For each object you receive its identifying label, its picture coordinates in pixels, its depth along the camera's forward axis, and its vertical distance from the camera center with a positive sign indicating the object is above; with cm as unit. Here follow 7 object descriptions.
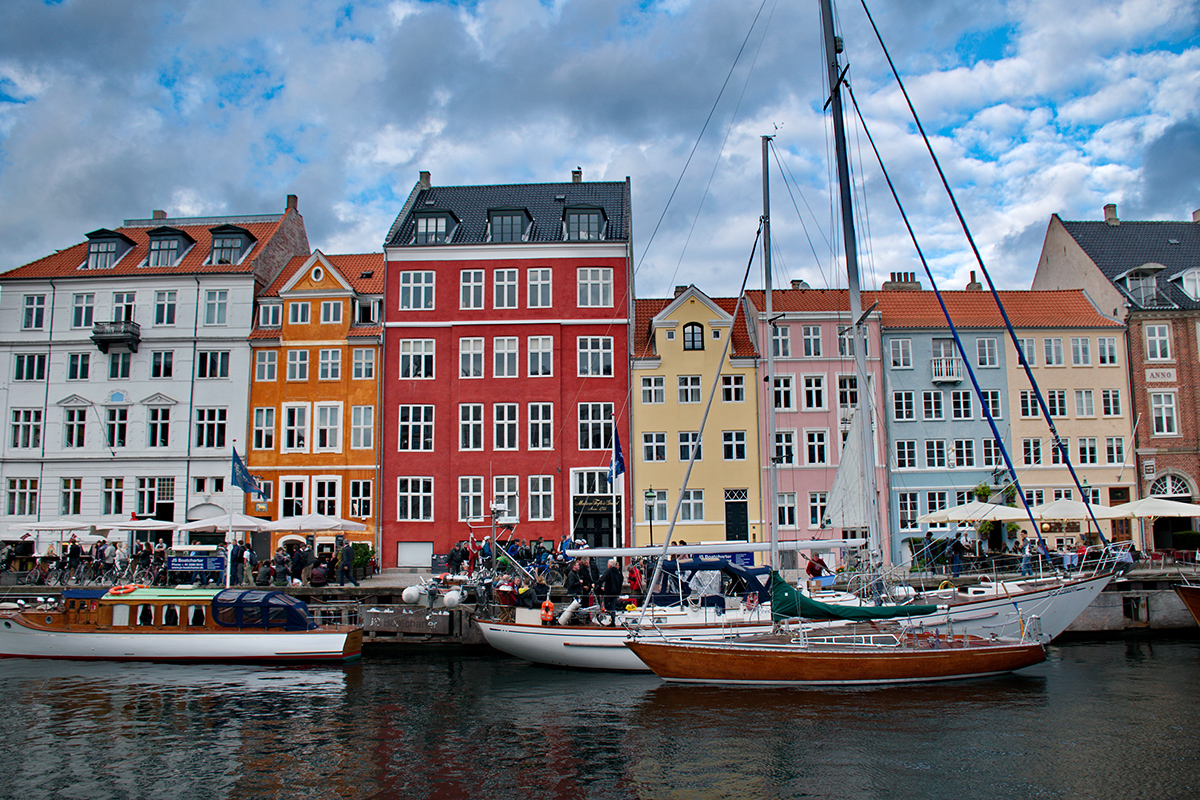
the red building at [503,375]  4194 +632
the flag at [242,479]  3212 +89
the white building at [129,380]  4338 +645
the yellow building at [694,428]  4209 +355
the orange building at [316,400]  4266 +524
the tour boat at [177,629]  2631 -402
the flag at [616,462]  3191 +140
